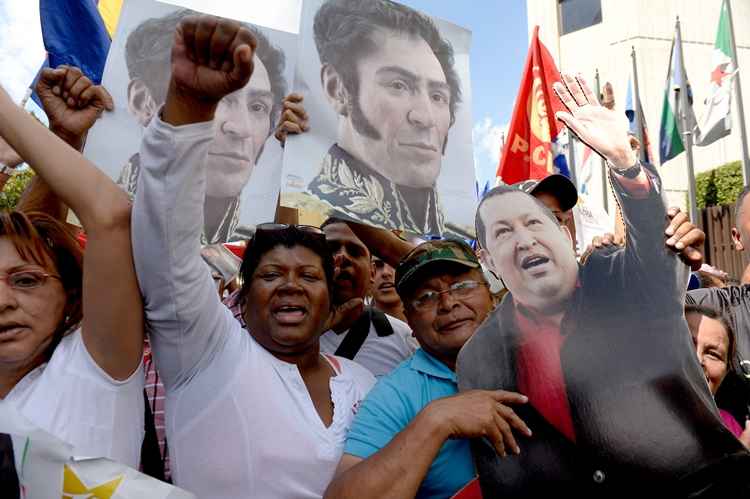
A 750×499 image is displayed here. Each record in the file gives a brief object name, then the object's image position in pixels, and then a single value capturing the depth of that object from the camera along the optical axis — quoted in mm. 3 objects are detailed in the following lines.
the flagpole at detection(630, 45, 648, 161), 9259
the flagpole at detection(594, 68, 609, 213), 11586
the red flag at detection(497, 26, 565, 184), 3812
